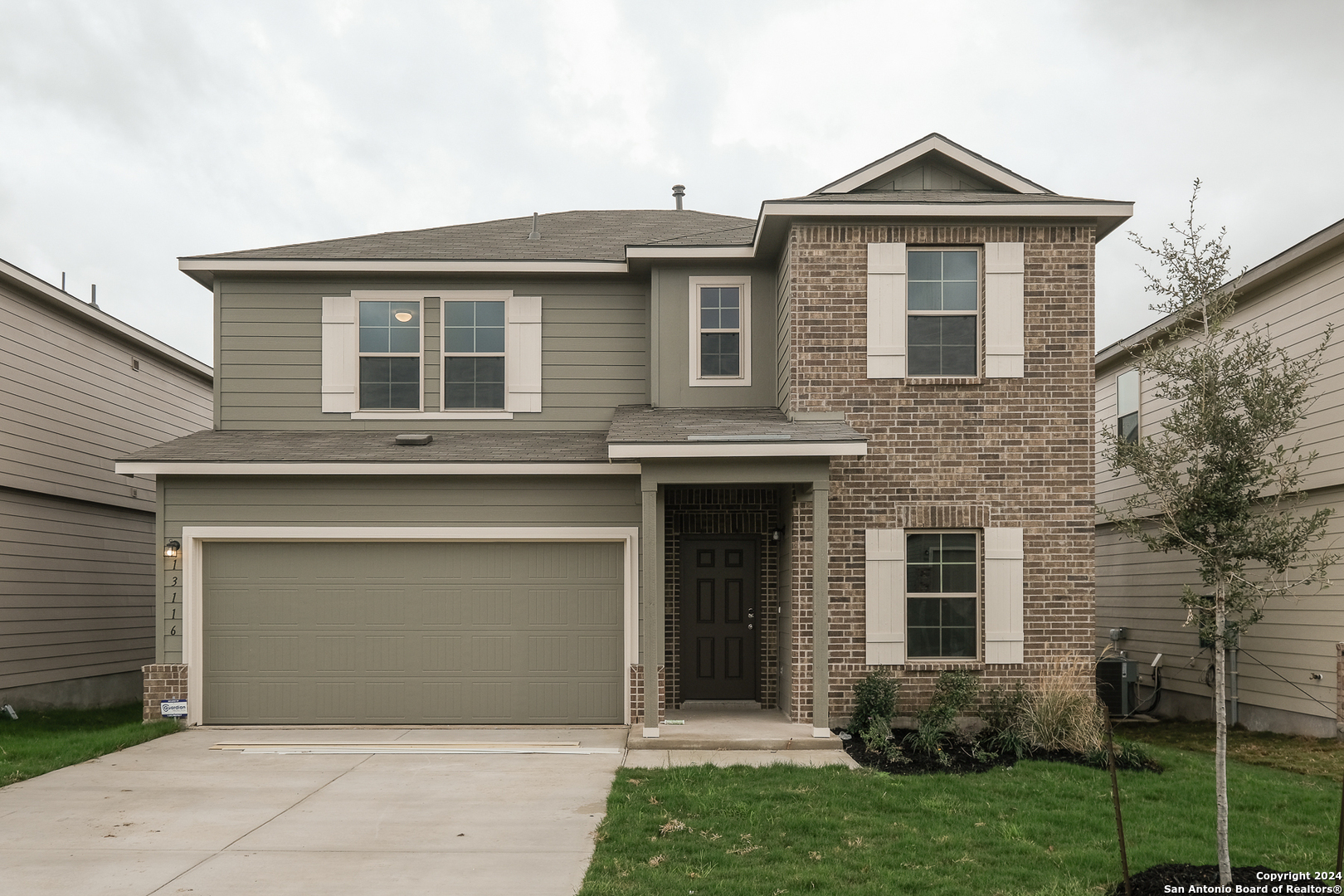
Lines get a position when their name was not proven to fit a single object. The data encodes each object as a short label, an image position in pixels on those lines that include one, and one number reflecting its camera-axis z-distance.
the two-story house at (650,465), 10.41
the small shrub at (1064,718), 9.22
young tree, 5.62
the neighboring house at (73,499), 12.34
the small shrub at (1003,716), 9.62
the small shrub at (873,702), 9.84
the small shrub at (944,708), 9.34
